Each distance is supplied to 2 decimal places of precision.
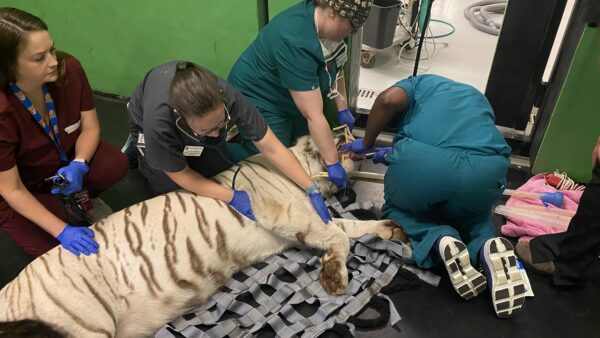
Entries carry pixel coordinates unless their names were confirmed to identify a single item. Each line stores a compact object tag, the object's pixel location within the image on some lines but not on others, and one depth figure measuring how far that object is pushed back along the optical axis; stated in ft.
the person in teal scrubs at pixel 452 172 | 6.17
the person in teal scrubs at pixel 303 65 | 6.59
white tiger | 5.57
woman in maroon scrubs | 5.82
